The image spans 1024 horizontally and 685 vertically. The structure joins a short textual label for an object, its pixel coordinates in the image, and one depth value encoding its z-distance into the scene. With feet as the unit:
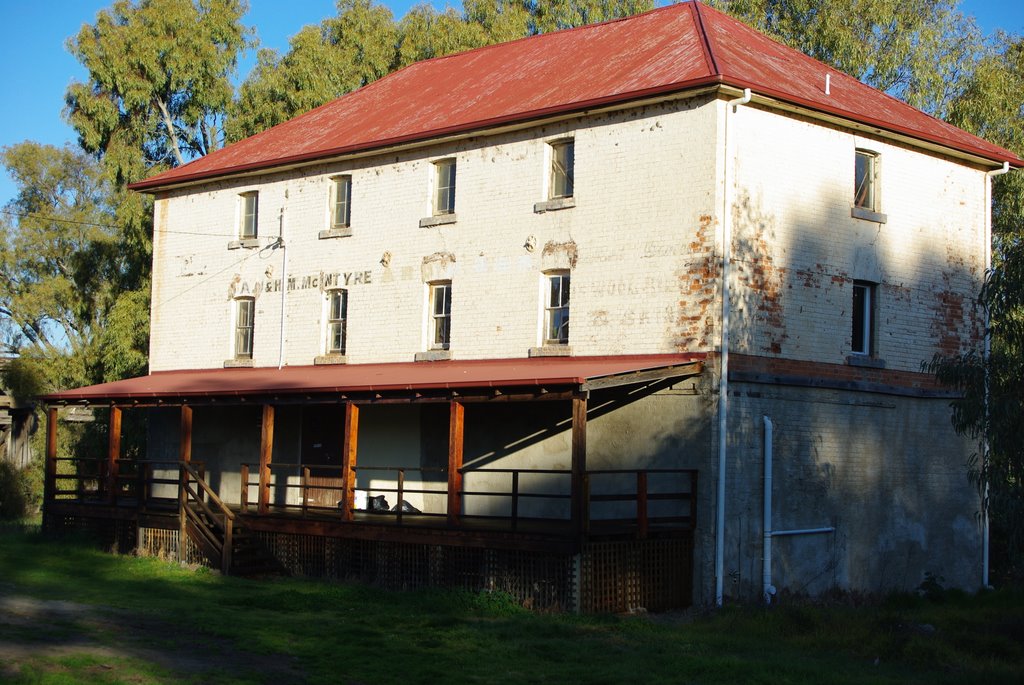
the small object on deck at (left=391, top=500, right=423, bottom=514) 73.96
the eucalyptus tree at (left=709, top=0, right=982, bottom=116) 107.65
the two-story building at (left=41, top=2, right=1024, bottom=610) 64.54
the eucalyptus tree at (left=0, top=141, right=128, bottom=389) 142.61
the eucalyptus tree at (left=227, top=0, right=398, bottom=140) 129.90
